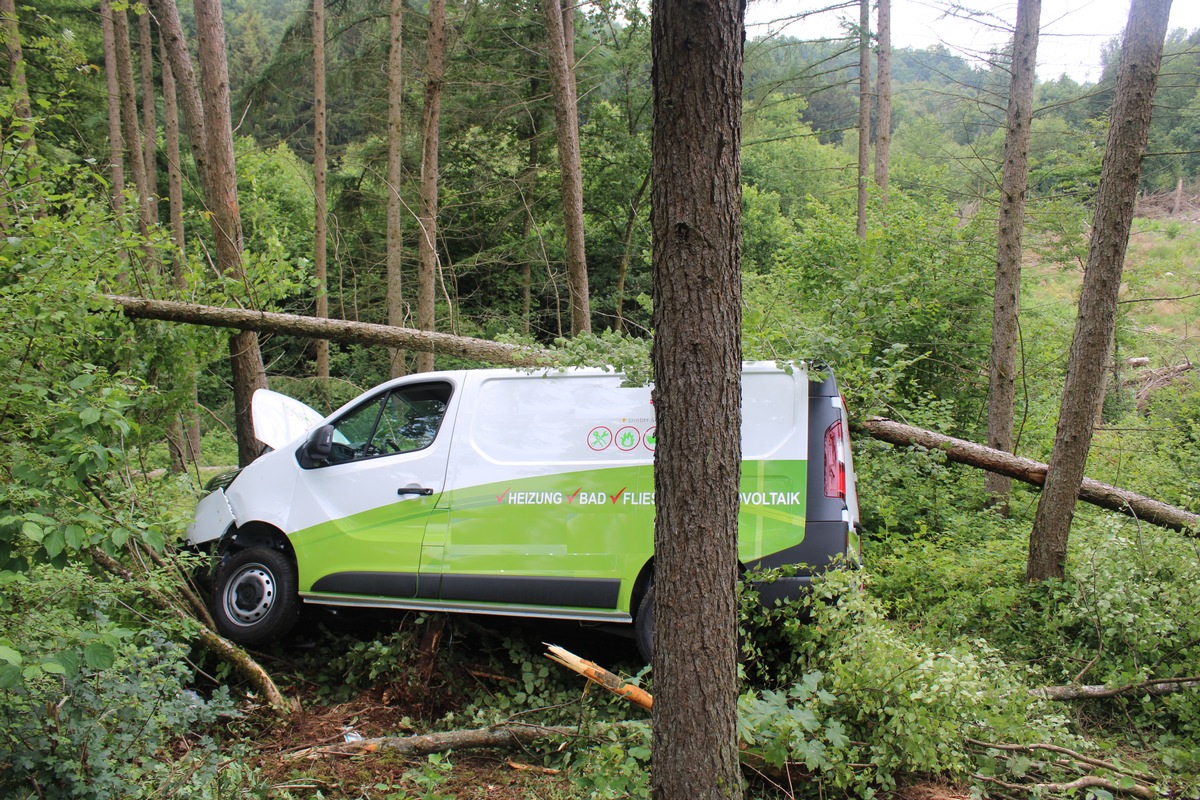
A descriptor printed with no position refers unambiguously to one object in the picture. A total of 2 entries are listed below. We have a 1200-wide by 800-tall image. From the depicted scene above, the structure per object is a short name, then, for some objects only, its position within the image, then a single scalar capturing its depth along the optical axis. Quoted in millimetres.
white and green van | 4691
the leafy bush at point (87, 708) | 3359
